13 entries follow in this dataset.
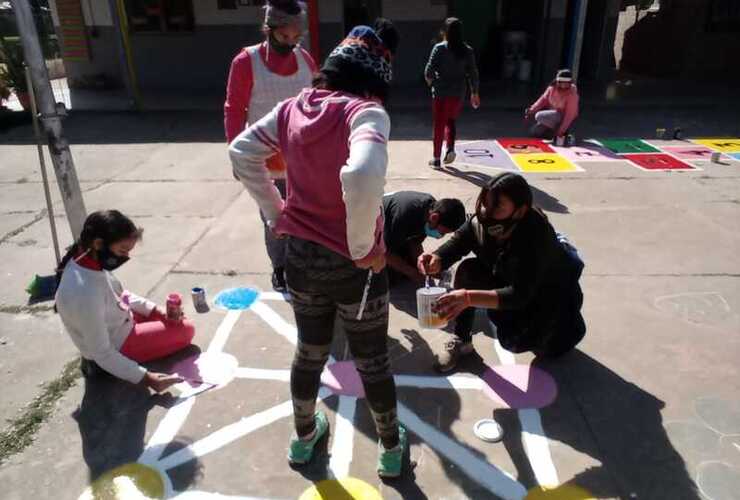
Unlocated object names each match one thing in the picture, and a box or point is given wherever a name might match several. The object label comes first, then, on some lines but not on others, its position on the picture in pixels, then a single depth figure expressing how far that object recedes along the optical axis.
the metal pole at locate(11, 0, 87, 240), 2.67
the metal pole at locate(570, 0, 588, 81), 9.20
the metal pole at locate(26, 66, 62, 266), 2.81
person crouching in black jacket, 2.51
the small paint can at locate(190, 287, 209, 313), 3.69
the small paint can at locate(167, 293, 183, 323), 3.04
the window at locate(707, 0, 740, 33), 12.49
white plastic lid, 2.57
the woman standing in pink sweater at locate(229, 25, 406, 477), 1.71
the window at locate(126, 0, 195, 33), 12.37
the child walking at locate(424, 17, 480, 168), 6.21
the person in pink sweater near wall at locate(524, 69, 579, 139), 7.68
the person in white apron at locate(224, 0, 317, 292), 3.20
